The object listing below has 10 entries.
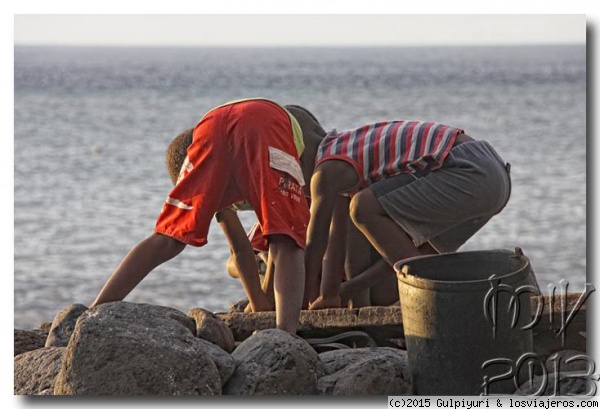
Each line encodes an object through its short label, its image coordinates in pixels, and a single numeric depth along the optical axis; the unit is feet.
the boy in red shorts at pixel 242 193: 34.81
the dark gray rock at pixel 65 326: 36.52
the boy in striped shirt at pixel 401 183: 36.24
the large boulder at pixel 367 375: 32.24
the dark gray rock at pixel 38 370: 34.09
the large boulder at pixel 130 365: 31.22
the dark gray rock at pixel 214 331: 35.04
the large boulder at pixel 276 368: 31.83
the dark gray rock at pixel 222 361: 32.09
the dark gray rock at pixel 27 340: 38.11
